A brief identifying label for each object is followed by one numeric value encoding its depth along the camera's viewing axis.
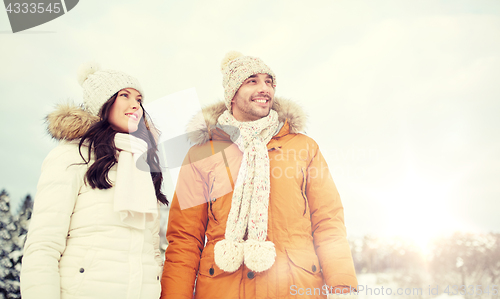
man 1.71
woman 1.29
